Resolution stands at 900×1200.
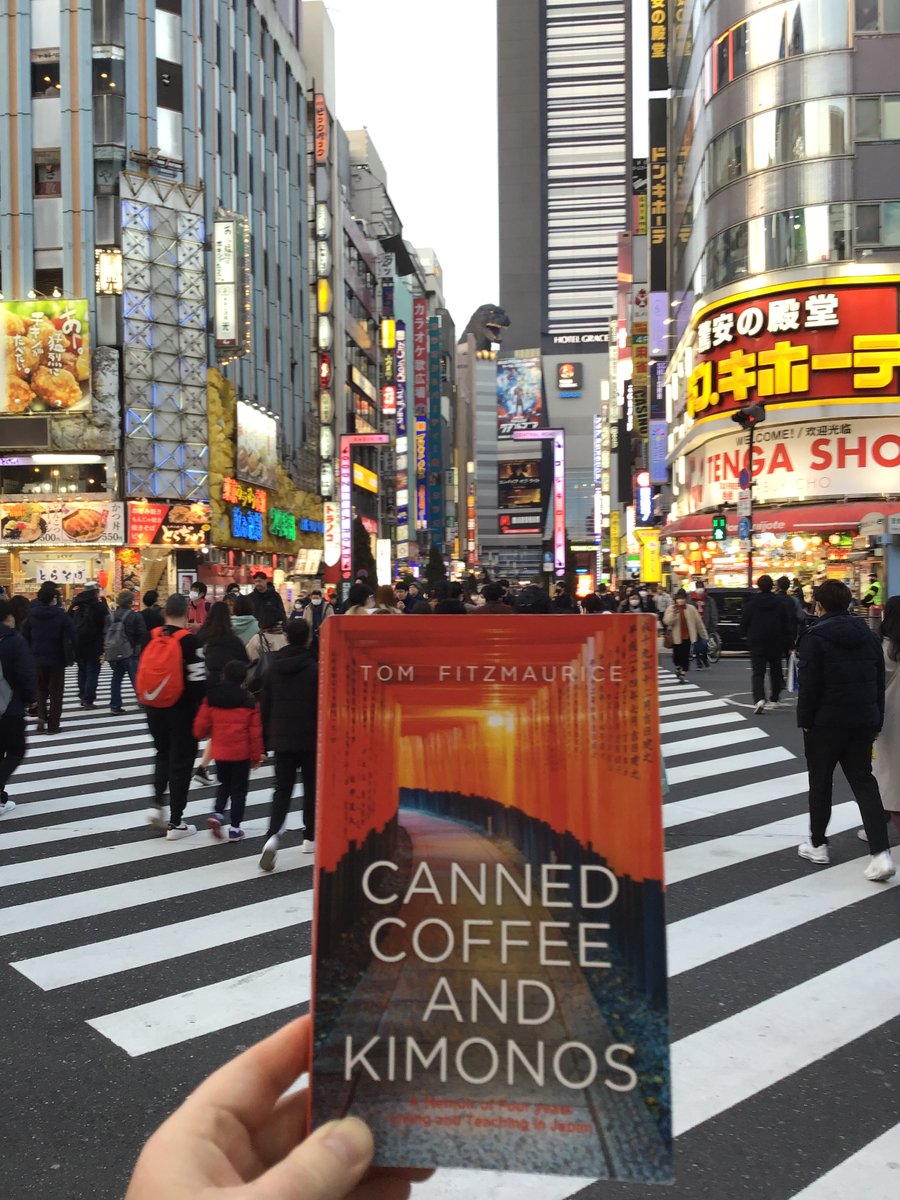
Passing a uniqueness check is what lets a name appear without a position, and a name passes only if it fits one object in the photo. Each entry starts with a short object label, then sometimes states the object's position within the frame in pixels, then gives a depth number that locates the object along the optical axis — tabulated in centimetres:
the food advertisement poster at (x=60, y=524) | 3909
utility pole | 2656
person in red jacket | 838
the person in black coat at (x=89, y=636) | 1686
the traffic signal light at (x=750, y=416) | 2655
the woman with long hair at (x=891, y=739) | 719
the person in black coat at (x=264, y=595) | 1727
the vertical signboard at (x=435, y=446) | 11881
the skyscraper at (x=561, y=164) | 17062
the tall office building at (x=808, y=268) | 3475
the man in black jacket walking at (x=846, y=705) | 716
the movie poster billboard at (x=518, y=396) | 14600
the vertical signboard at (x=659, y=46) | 5331
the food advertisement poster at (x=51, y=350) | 3938
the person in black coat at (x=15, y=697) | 965
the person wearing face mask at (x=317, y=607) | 1795
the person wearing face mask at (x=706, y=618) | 2347
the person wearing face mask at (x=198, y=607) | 1655
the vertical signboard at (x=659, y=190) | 5631
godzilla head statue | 18300
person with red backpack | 855
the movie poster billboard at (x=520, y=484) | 14588
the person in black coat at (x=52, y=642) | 1438
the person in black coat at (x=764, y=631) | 1564
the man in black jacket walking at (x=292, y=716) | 789
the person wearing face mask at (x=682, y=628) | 2023
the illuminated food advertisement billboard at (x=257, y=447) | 4741
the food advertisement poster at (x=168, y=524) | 4022
